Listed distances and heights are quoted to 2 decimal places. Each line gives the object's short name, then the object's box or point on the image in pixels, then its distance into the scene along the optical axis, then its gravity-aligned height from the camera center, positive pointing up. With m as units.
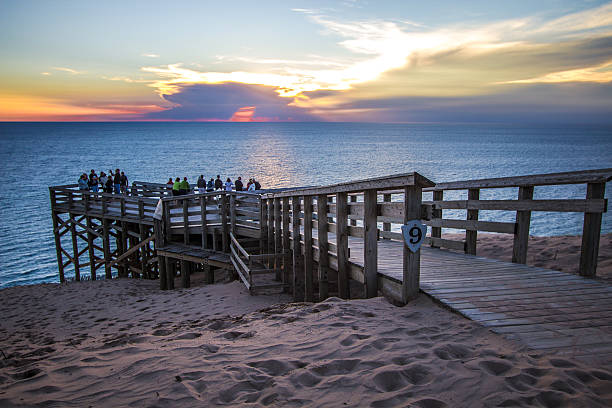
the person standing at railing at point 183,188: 18.12 -2.23
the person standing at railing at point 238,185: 20.89 -2.45
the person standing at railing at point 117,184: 22.08 -2.48
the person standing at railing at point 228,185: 20.41 -2.39
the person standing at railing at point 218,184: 21.41 -2.43
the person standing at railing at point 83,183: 19.80 -2.19
